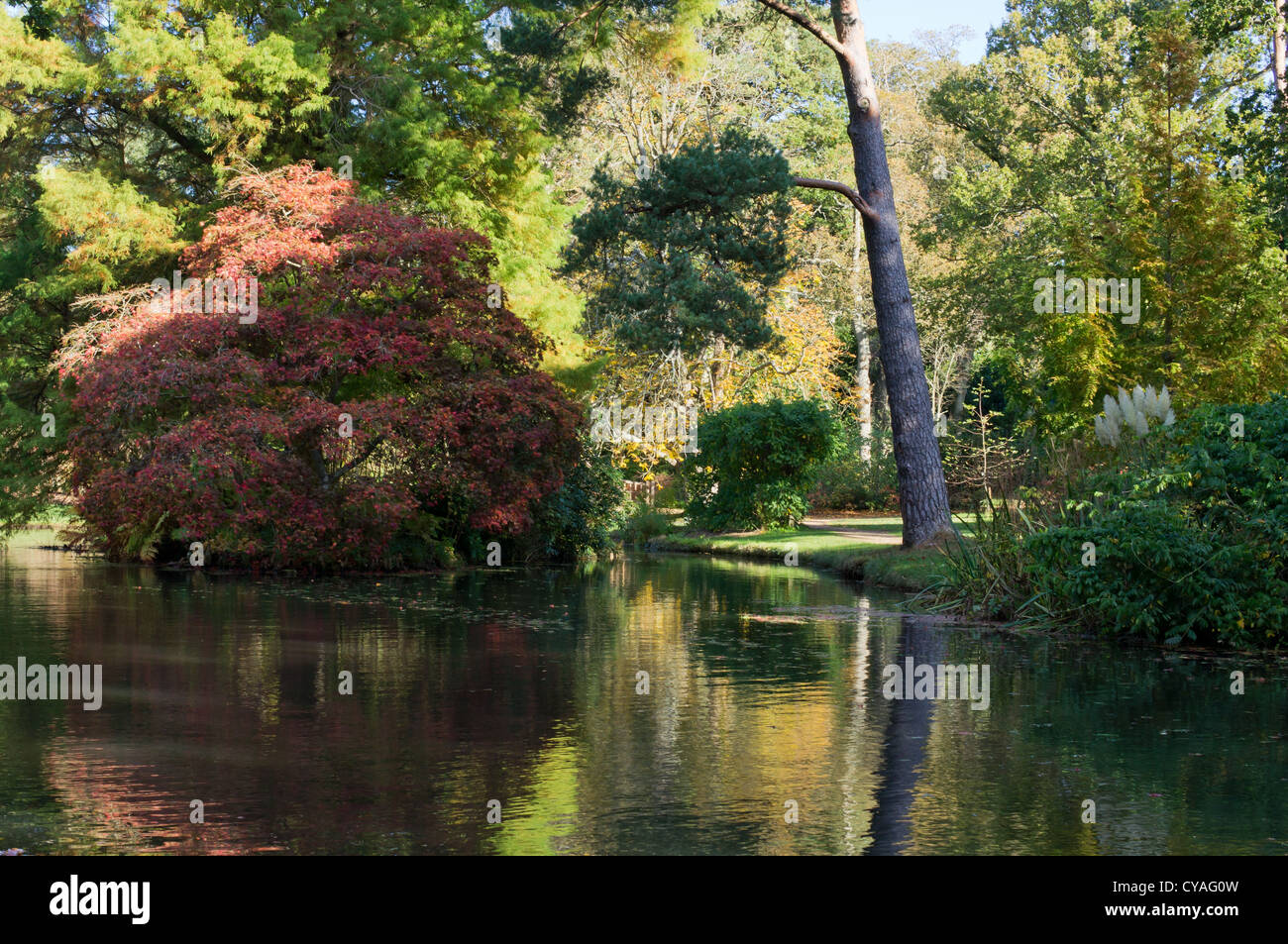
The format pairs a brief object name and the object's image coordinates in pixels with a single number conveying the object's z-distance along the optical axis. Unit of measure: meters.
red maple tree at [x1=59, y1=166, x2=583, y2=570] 21.00
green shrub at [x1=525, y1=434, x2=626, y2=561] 26.17
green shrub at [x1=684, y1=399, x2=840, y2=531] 29.70
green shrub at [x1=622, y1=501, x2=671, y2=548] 32.47
